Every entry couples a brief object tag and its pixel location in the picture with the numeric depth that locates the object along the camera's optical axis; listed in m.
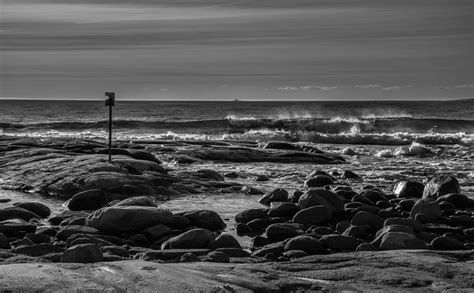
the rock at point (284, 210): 11.67
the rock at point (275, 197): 13.59
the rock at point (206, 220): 10.62
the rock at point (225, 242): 8.80
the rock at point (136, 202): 11.16
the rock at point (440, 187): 14.34
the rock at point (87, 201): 12.38
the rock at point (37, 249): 7.94
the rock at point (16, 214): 10.91
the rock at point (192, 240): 8.84
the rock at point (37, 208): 11.55
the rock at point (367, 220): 10.59
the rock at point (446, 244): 9.07
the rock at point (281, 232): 9.81
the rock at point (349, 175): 18.46
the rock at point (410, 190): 14.93
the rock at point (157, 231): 9.77
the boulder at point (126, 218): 9.97
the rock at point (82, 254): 7.04
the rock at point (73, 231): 9.47
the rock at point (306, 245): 8.60
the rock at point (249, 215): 11.30
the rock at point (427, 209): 11.53
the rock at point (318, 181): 16.75
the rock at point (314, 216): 11.05
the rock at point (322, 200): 12.00
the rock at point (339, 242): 8.76
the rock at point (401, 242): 8.45
